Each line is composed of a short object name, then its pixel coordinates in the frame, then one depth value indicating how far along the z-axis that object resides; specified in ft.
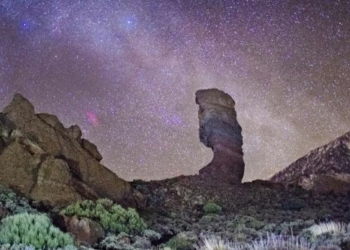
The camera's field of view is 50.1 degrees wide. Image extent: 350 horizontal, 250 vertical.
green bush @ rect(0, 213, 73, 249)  33.65
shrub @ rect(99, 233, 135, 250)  44.74
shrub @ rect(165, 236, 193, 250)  47.39
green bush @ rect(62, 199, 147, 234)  56.90
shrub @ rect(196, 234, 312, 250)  26.86
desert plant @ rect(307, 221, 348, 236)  41.91
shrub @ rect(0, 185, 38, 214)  53.83
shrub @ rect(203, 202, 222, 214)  87.30
